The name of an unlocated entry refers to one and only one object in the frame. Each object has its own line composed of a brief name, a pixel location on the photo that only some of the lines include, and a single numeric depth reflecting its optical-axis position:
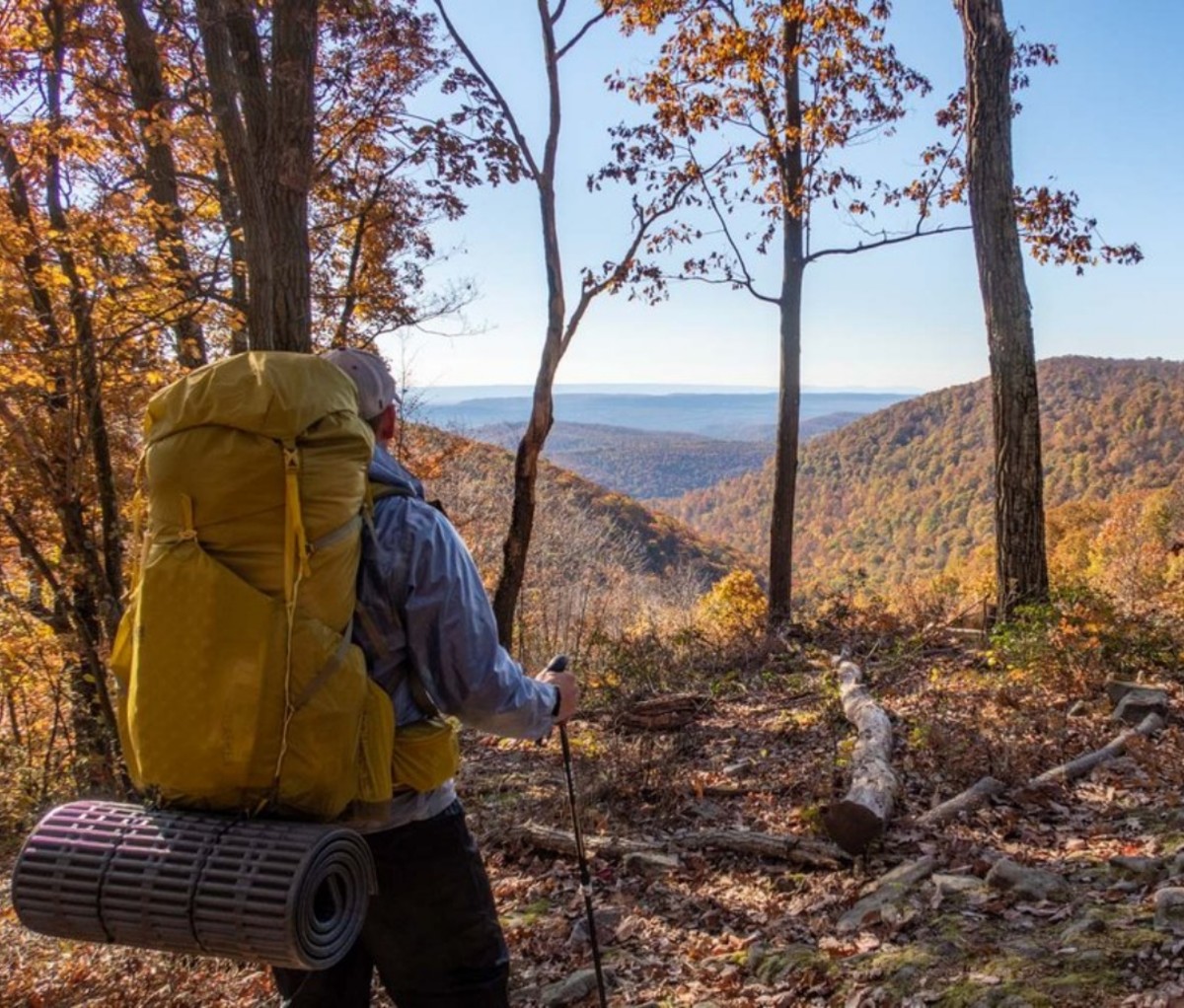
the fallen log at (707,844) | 4.30
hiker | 1.89
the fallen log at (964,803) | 4.46
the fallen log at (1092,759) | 4.77
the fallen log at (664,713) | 7.60
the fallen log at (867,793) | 4.26
